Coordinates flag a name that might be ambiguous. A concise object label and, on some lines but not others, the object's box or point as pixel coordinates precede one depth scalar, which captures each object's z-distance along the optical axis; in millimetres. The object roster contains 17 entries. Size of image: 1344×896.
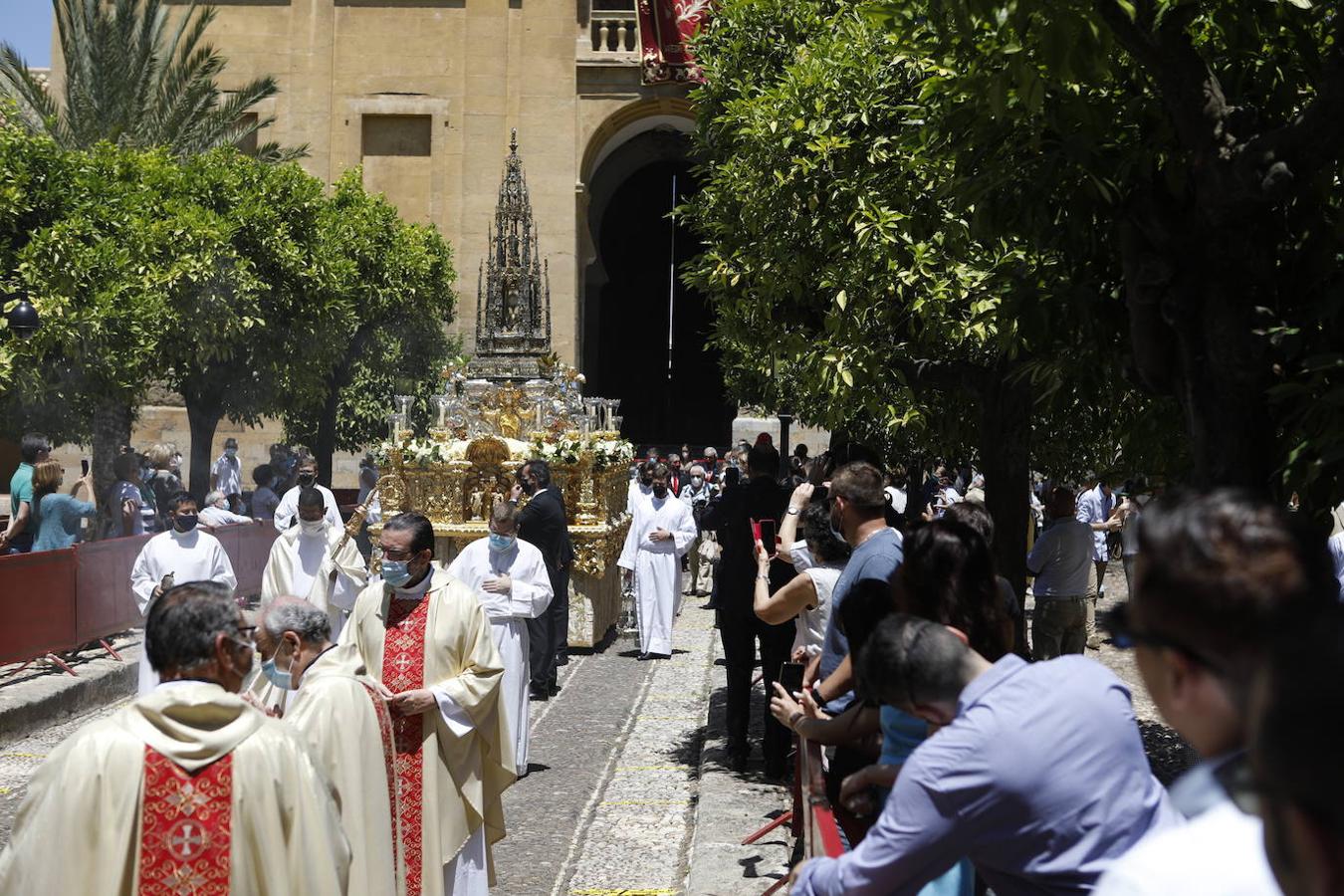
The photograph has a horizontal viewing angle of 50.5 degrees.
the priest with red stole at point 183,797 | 3469
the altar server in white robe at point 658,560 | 15148
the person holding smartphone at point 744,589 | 9391
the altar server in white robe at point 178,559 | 10094
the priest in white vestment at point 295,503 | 10531
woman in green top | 13344
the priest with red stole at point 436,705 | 5875
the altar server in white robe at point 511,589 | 9766
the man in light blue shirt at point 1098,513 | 21062
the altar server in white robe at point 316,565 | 9281
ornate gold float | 15477
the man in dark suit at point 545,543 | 12516
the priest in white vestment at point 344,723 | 4512
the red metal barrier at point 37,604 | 11680
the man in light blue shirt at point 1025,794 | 2711
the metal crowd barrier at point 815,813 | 3445
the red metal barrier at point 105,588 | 13008
